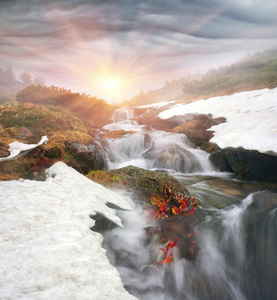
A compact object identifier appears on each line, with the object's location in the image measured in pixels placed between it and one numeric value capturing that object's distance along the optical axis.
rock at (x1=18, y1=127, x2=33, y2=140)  8.62
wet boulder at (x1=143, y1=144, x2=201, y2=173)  10.66
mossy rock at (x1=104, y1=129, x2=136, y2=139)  14.45
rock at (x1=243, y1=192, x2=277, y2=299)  2.89
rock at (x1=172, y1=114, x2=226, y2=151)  12.82
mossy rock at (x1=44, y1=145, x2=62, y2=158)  7.68
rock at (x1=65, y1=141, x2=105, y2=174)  8.09
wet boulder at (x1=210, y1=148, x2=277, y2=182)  7.93
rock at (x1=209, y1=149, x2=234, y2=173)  10.07
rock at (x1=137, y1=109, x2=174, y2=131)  18.77
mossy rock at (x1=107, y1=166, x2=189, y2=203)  4.92
